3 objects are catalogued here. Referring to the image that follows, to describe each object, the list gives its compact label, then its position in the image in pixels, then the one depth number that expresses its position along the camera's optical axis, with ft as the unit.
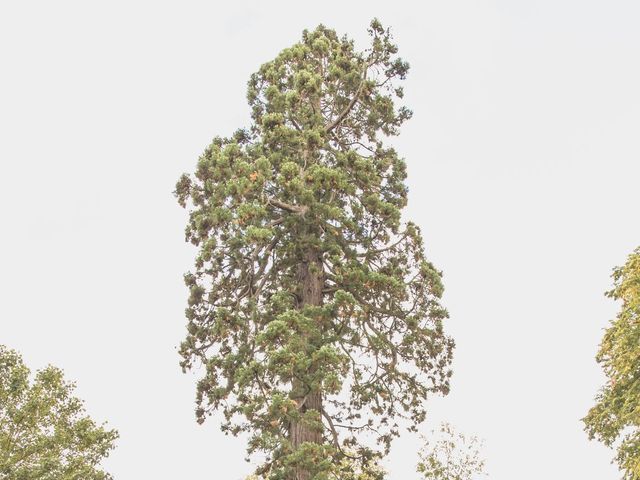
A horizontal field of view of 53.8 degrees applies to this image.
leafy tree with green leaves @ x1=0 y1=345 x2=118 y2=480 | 62.34
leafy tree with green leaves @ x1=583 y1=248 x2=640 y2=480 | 54.29
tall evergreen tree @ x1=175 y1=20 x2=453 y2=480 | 47.11
